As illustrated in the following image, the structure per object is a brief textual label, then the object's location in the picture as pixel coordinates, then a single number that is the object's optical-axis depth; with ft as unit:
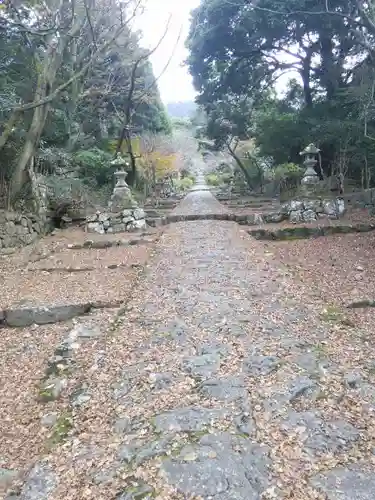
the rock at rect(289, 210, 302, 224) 29.96
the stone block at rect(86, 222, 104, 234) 30.71
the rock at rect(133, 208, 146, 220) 31.81
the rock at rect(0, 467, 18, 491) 6.54
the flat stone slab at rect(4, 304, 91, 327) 14.21
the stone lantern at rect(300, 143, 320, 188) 31.58
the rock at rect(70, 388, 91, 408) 7.97
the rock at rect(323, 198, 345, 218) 30.04
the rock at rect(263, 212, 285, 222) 30.99
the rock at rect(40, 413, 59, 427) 8.05
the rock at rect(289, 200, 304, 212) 30.25
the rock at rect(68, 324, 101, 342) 11.88
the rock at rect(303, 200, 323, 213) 30.01
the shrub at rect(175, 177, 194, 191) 83.82
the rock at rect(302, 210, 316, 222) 29.71
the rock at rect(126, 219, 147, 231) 31.45
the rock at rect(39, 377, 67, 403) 9.03
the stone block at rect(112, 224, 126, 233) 31.22
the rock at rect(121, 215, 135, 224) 31.50
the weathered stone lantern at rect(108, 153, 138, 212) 31.89
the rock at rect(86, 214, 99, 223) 30.99
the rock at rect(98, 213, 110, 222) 31.12
